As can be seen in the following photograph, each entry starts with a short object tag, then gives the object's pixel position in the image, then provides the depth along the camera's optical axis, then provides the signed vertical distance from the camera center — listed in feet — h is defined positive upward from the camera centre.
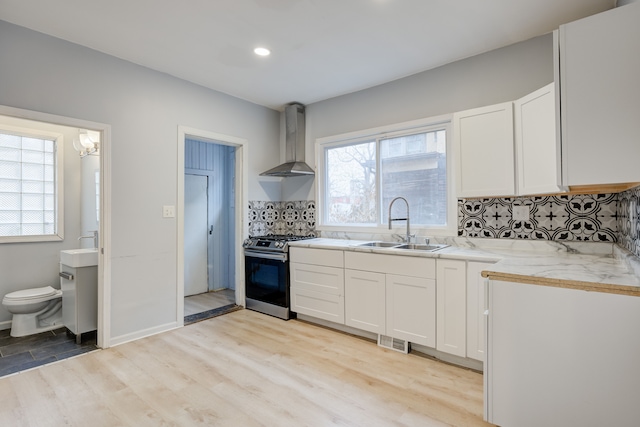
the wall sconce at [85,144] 10.36 +2.46
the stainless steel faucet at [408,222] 9.94 -0.28
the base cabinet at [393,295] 8.05 -2.29
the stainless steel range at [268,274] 11.24 -2.29
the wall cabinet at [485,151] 7.71 +1.65
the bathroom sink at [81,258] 9.03 -1.29
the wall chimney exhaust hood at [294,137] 13.06 +3.37
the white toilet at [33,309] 9.48 -3.04
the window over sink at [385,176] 9.91 +1.37
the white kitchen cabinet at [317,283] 9.93 -2.33
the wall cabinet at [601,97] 4.31 +1.70
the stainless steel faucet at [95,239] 10.64 -0.86
